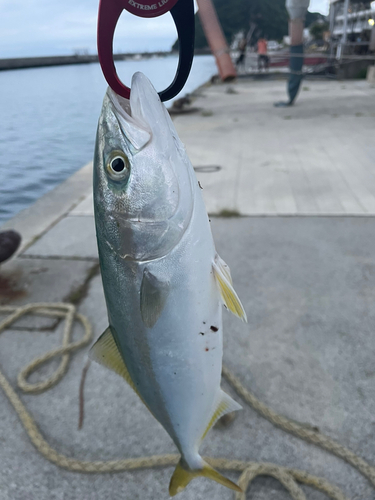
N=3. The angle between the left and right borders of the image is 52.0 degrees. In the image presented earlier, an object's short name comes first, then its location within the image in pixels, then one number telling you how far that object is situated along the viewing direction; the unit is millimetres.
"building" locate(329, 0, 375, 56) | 23219
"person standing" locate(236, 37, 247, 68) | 20828
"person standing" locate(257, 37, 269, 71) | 22484
